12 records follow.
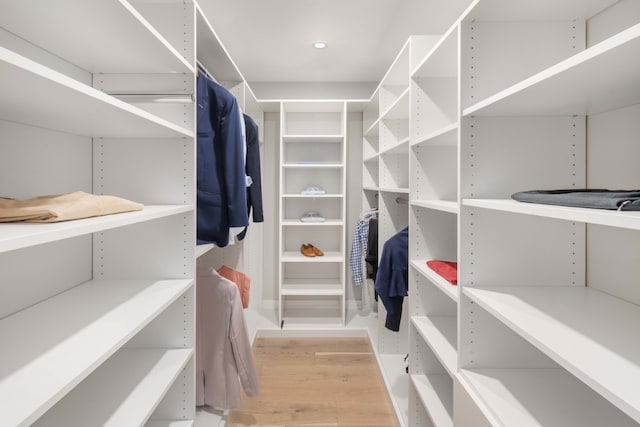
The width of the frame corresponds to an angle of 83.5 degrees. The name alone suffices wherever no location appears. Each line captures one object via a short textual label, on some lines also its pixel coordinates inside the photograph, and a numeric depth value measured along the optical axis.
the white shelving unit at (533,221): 1.01
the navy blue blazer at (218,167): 1.69
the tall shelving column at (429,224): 1.82
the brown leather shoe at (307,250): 3.59
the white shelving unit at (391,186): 2.65
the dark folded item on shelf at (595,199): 0.66
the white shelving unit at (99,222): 0.82
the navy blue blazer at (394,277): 2.13
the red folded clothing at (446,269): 1.48
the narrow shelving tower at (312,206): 3.86
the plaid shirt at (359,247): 3.36
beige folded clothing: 0.78
